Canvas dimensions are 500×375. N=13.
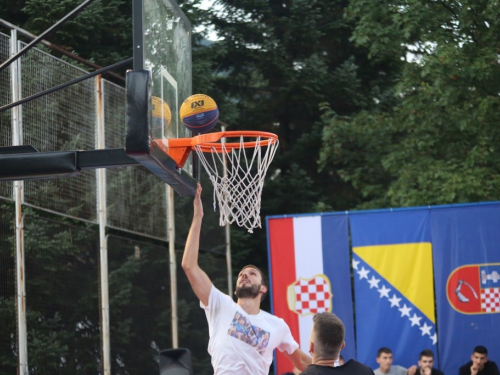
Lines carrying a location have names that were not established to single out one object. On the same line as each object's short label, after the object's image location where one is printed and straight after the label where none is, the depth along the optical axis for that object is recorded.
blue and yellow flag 14.23
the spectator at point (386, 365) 13.69
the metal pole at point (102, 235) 11.80
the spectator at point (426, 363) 13.50
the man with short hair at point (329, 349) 4.83
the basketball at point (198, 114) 7.52
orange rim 7.01
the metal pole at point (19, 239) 10.04
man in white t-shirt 6.46
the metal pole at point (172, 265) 13.82
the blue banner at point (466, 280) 14.09
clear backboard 5.87
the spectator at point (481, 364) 13.43
